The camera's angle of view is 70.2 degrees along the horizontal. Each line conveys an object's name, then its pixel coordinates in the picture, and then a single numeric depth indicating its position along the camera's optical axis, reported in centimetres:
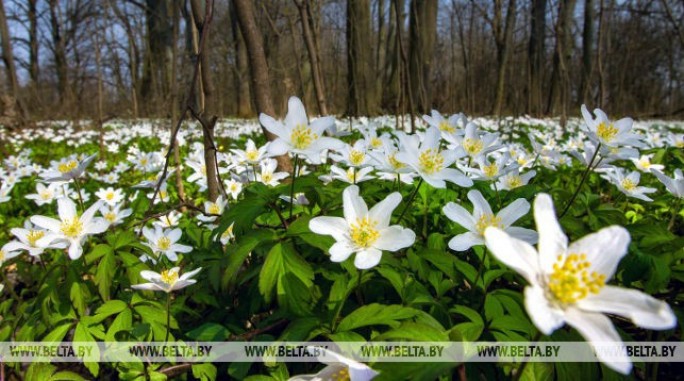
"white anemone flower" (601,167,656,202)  29
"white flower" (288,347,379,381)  15
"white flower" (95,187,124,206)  41
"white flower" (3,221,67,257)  22
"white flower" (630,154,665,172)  35
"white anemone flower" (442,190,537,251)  19
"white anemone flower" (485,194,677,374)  13
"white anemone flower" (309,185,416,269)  18
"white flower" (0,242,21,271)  28
